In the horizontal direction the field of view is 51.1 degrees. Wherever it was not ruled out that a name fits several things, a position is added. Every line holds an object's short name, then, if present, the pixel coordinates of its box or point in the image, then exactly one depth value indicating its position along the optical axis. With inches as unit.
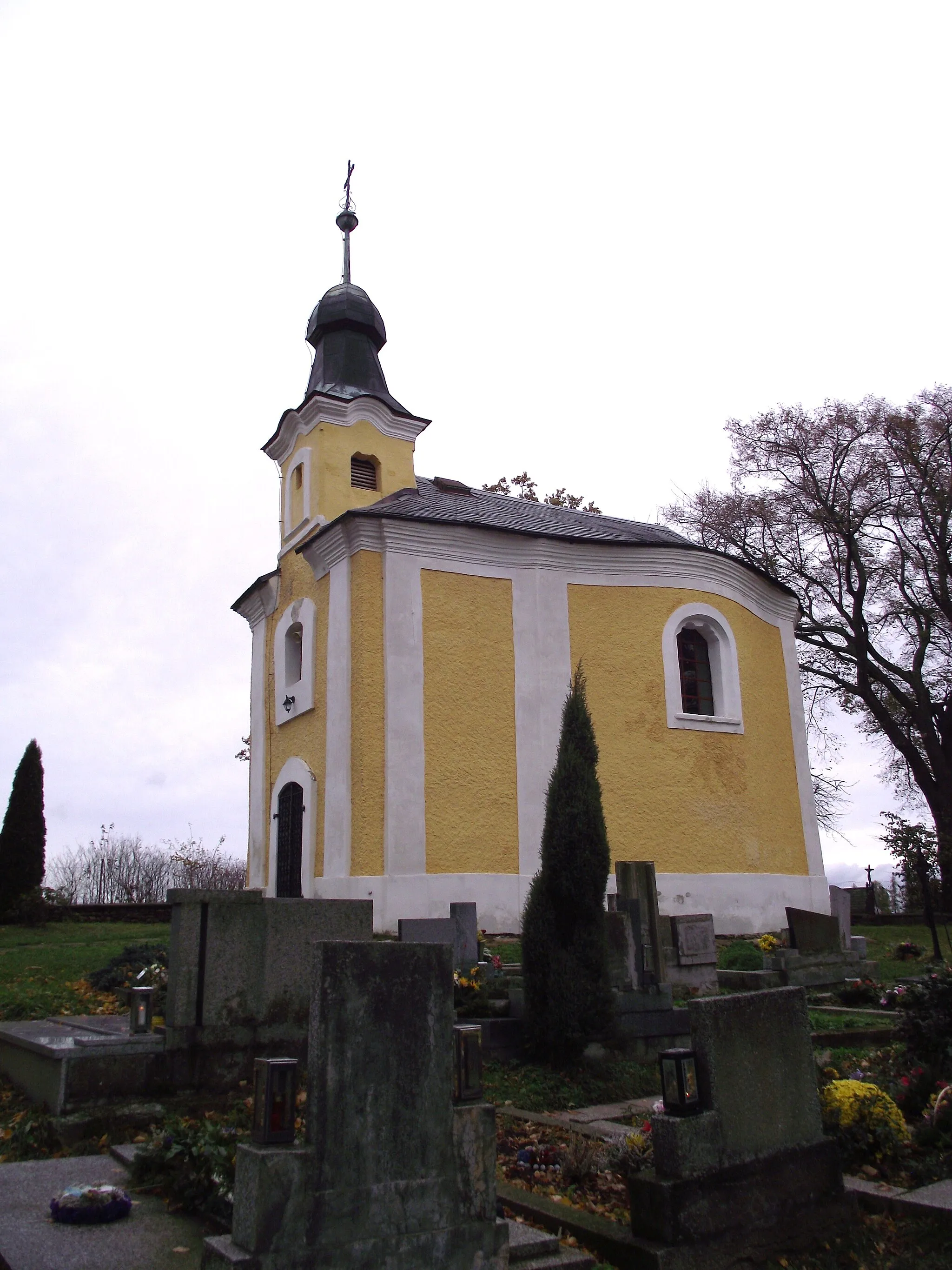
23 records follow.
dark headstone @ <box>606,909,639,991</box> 312.5
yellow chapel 558.3
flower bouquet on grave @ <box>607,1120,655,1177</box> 162.6
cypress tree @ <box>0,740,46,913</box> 736.3
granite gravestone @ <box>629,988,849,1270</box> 146.3
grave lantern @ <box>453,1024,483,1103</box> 129.0
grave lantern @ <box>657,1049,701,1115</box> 150.6
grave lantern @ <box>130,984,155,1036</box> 233.8
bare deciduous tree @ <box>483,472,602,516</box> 989.2
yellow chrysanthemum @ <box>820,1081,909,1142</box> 183.9
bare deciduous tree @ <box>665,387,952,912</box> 877.8
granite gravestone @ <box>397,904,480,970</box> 339.0
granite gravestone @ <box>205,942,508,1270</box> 113.2
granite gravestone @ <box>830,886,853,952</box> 504.1
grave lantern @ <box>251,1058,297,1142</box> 116.3
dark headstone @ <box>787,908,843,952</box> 435.2
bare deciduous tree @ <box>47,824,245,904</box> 1501.0
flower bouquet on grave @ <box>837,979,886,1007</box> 383.2
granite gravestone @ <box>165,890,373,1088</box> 224.5
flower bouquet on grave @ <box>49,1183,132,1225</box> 140.3
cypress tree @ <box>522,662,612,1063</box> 281.1
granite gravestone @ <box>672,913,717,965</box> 372.5
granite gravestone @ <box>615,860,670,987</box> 324.5
